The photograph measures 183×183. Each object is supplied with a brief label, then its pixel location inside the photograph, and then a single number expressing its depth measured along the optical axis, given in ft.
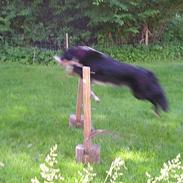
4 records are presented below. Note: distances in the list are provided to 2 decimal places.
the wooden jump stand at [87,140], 12.84
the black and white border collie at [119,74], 13.33
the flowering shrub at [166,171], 6.07
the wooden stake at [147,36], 42.03
